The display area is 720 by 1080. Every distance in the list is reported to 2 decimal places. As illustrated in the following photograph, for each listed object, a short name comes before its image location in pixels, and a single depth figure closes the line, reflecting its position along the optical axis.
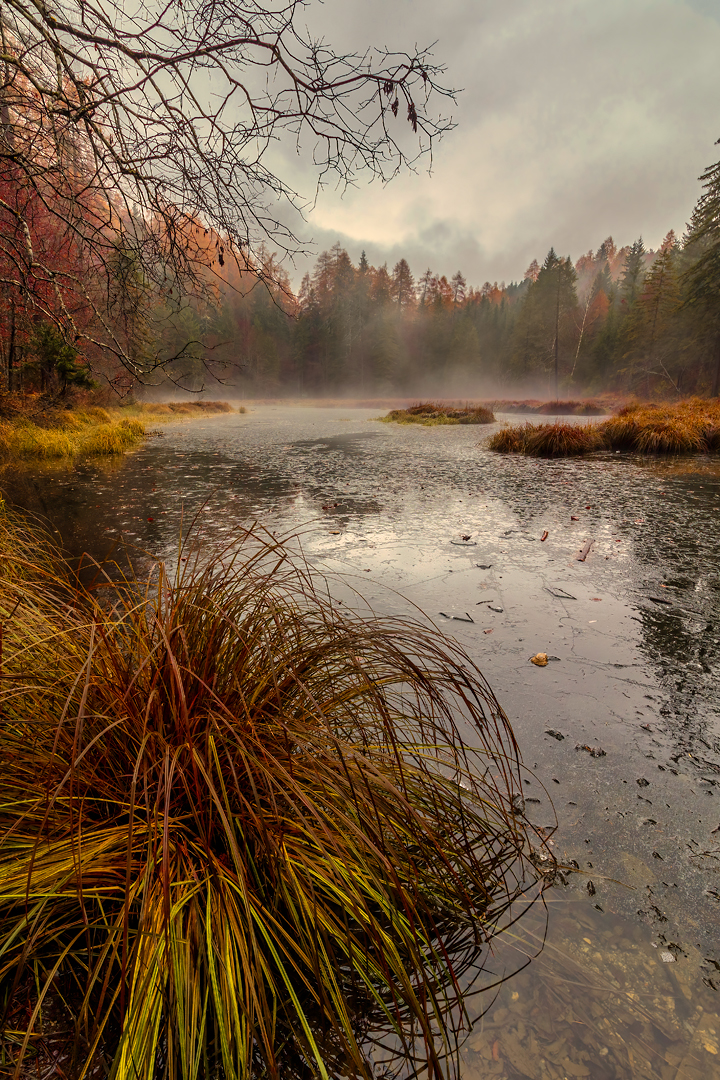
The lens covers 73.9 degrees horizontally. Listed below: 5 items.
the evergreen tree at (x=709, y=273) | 27.23
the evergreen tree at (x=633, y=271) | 50.61
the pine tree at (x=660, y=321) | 37.53
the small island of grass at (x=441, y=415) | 24.16
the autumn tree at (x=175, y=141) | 1.94
